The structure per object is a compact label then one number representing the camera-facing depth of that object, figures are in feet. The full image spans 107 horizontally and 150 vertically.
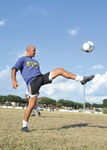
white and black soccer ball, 16.49
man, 13.66
